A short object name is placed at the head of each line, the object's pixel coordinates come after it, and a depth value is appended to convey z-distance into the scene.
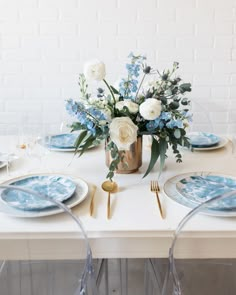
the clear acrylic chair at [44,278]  1.07
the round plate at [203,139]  1.69
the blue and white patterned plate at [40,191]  1.08
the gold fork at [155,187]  1.24
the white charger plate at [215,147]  1.66
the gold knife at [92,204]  1.10
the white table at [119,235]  1.01
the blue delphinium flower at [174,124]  1.23
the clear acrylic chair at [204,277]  1.18
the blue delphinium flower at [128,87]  1.31
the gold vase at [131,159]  1.38
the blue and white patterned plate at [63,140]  1.70
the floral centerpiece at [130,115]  1.24
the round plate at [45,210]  1.05
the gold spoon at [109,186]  1.25
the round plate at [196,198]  1.06
